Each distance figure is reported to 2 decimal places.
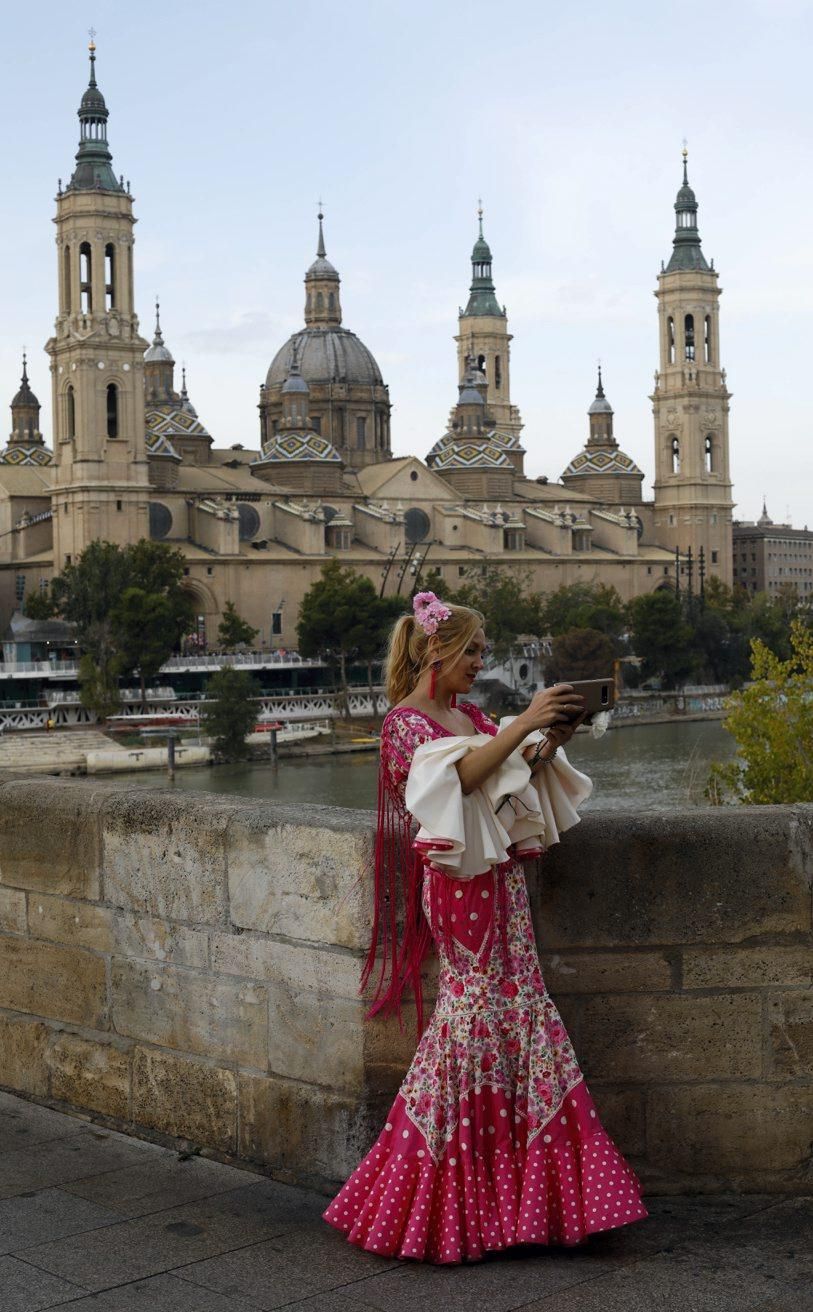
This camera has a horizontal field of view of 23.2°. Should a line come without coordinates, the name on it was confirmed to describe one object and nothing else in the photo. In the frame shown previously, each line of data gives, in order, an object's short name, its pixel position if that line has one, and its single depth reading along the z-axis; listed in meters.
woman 3.13
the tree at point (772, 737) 21.66
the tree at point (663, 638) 58.12
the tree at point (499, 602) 56.12
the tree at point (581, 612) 59.28
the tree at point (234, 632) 54.28
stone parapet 3.47
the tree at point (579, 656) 55.62
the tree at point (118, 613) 45.47
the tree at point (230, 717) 42.28
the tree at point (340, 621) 51.06
